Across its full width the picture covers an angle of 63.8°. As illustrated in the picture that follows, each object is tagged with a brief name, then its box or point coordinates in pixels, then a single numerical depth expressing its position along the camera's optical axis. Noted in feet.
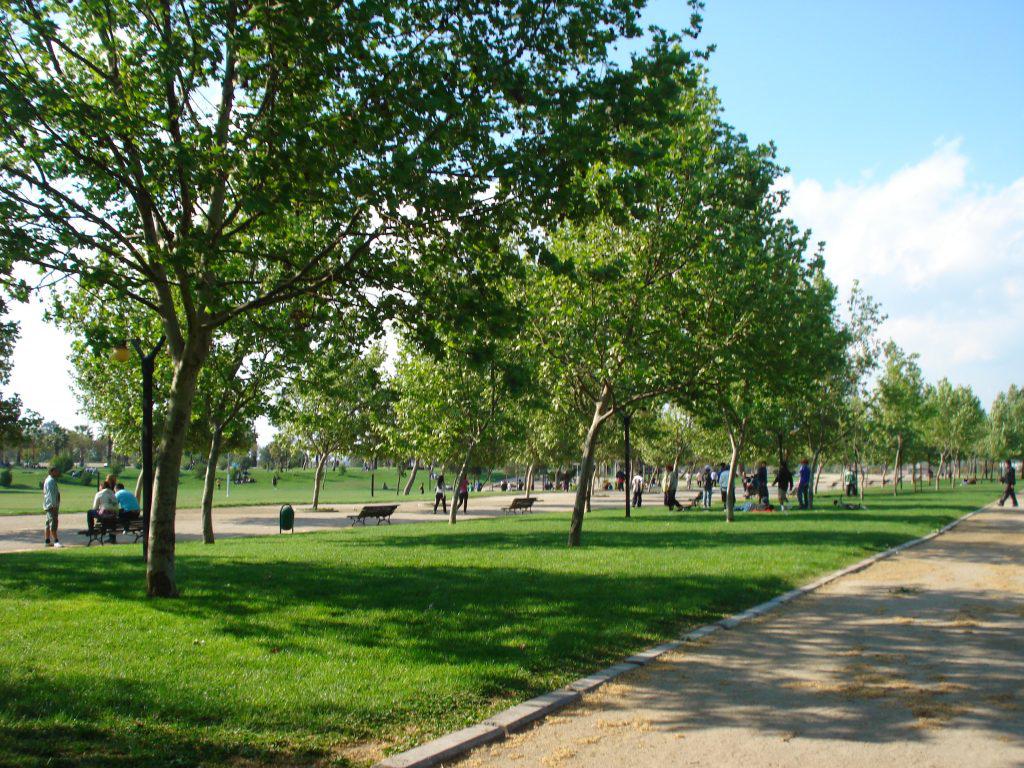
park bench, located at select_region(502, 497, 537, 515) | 110.63
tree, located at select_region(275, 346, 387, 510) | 125.08
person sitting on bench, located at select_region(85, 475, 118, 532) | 63.26
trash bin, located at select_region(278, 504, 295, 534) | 76.43
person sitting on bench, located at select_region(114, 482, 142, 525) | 63.87
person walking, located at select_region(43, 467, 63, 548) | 61.00
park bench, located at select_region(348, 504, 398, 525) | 88.84
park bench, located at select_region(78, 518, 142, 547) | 61.67
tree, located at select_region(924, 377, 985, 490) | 213.25
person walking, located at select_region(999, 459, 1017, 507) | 112.78
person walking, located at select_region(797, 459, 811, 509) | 109.09
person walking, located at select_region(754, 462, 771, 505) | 111.45
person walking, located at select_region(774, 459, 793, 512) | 106.93
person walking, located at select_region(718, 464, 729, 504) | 101.53
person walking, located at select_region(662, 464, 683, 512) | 111.14
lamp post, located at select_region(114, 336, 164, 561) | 42.86
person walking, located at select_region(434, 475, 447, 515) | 119.58
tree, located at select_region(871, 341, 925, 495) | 130.72
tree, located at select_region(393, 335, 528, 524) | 87.25
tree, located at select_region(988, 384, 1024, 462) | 276.82
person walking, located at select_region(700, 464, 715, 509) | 127.13
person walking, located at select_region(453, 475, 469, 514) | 112.41
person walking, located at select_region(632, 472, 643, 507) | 121.80
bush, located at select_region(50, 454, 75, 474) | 257.59
